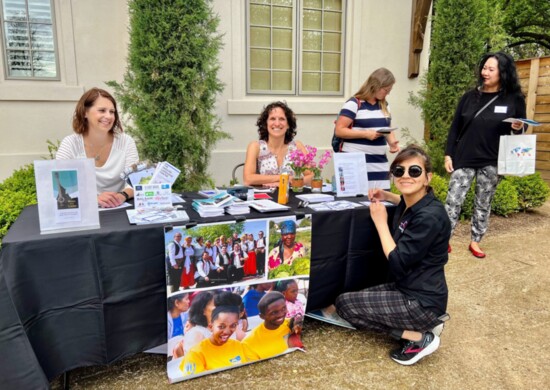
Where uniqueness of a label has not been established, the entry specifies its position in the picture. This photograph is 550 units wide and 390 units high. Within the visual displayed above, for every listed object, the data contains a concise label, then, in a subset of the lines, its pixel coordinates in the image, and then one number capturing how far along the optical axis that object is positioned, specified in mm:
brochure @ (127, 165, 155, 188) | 2211
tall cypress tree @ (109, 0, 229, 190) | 3990
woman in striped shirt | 3064
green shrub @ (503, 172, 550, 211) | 5660
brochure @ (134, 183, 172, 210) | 2033
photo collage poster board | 1907
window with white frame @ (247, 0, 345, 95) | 5609
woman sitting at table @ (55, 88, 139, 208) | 2459
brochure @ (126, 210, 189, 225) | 1920
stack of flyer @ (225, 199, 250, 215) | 2095
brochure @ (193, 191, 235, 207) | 2143
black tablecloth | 1601
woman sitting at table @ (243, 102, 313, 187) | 3035
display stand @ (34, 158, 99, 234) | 1703
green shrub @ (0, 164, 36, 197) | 4004
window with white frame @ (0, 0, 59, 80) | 4762
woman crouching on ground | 2045
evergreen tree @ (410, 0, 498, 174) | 5492
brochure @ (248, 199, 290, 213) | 2129
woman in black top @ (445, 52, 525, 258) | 3338
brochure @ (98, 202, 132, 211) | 2200
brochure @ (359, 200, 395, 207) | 2447
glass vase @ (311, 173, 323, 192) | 2756
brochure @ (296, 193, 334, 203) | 2492
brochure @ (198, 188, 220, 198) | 2499
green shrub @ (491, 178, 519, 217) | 5359
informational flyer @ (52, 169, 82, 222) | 1727
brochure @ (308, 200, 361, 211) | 2293
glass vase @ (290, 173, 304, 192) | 2716
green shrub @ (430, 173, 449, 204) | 5090
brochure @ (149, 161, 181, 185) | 2117
